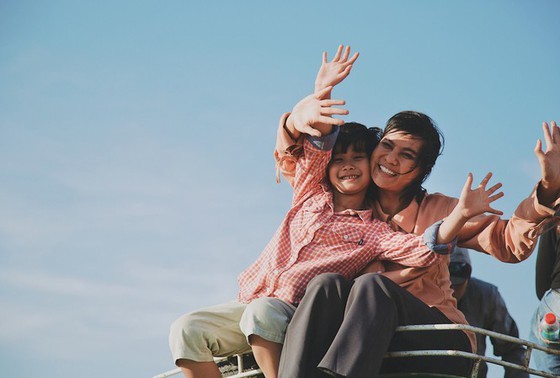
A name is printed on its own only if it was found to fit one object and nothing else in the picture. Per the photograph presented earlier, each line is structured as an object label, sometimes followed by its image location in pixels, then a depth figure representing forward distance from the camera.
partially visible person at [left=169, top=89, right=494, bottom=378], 5.39
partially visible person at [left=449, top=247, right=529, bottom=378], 7.85
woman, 4.96
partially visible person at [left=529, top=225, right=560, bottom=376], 5.99
